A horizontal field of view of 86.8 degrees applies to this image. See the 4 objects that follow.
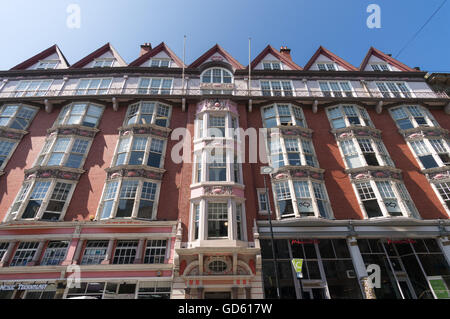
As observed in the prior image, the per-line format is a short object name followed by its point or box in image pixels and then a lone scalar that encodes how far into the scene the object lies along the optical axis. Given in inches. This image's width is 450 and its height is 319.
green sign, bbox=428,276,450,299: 615.8
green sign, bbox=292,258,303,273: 529.5
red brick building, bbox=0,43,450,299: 599.2
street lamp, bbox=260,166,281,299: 590.6
